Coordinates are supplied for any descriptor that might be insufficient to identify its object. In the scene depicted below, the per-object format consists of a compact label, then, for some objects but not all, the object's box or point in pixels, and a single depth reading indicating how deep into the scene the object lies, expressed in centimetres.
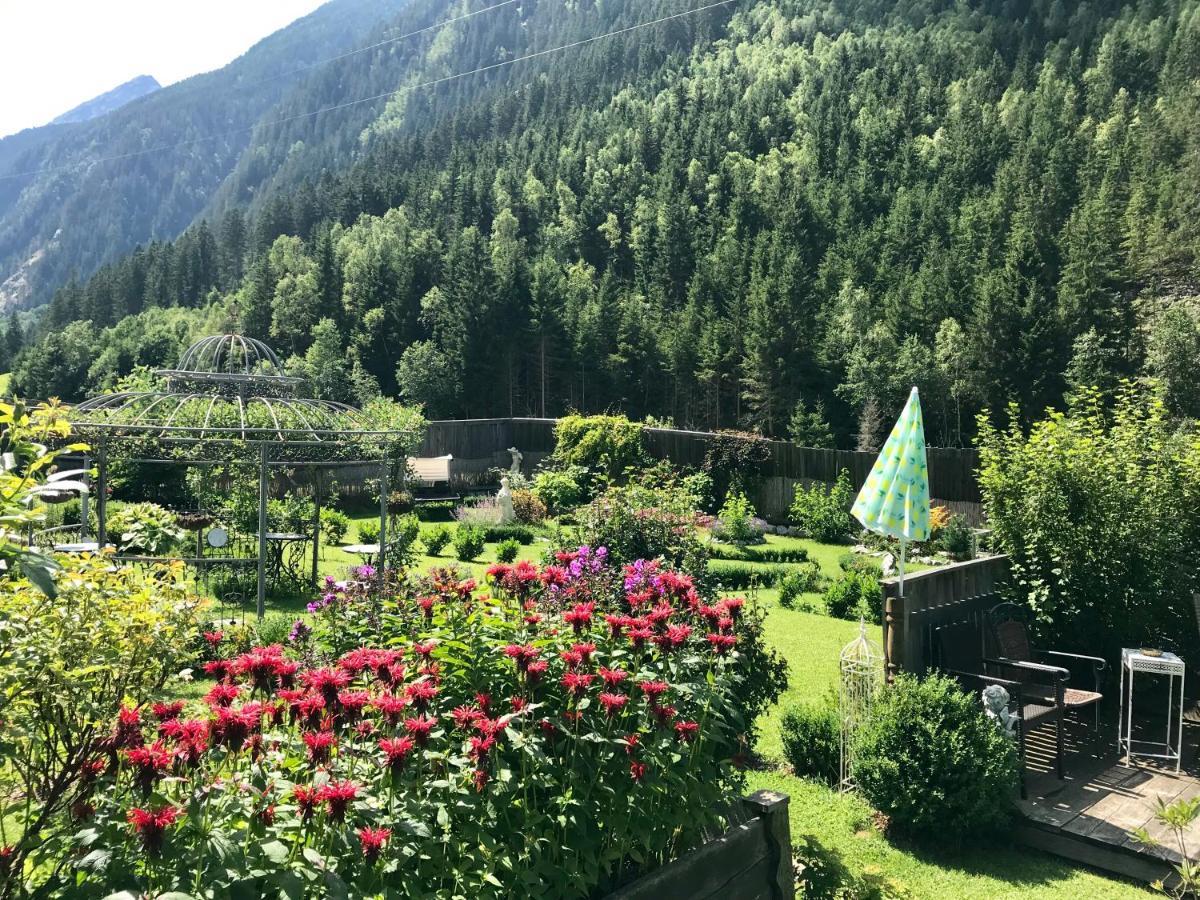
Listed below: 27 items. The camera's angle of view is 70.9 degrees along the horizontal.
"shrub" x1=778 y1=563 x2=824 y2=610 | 1228
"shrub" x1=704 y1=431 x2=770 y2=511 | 2345
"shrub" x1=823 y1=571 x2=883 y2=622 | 1147
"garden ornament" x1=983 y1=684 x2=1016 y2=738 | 533
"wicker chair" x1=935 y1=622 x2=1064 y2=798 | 552
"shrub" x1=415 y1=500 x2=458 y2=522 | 2062
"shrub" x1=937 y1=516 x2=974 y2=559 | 1669
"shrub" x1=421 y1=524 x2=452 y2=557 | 1500
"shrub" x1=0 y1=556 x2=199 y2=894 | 249
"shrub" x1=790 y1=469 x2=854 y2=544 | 1928
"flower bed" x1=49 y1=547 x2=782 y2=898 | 204
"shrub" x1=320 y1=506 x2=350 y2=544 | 1573
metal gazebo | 939
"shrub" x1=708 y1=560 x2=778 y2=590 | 1284
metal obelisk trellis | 560
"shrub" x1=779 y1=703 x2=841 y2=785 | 581
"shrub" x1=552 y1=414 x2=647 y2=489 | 2430
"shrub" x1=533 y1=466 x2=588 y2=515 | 2152
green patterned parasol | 675
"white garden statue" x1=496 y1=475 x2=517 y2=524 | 1886
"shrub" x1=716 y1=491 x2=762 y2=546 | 1820
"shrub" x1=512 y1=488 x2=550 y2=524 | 1964
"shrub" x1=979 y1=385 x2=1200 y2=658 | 662
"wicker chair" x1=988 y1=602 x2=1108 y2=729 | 570
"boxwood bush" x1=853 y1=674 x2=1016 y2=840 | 477
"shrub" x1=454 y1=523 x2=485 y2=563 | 1495
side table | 578
